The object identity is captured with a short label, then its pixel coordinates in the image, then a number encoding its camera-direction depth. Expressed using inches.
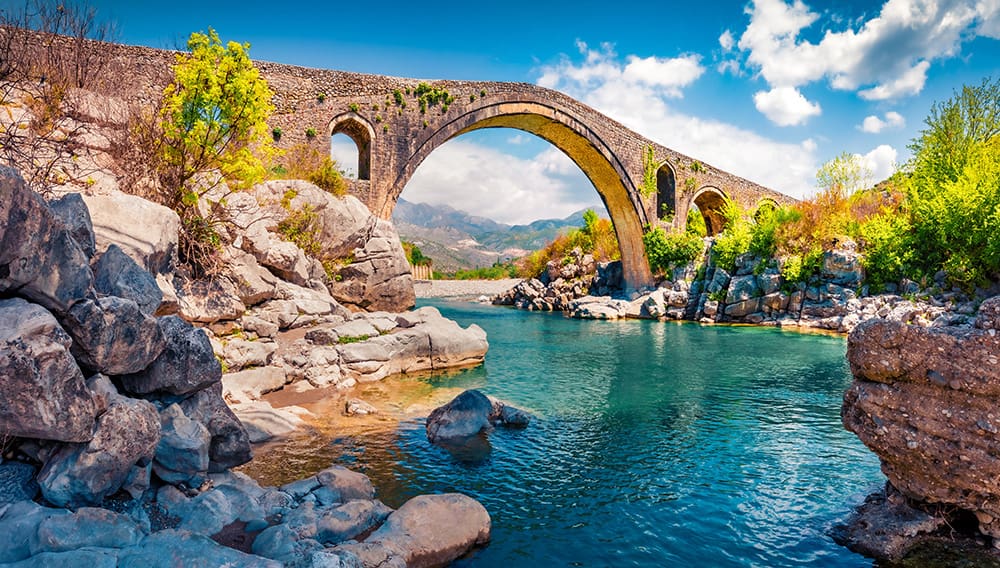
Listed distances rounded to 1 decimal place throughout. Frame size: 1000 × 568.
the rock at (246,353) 390.6
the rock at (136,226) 298.5
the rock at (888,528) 180.5
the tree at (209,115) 426.0
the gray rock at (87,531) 124.7
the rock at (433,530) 173.5
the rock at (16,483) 137.4
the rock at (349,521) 174.9
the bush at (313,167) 719.1
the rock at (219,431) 196.9
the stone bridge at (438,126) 779.4
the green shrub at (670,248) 1181.1
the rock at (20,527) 122.3
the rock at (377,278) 647.8
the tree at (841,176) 1186.0
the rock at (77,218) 169.5
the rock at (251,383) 343.0
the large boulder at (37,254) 129.6
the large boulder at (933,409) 165.6
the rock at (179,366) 178.5
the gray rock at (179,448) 171.9
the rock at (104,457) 140.0
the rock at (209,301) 411.8
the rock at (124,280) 177.2
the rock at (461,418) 307.7
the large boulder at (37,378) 123.9
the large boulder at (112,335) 149.0
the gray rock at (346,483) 207.2
